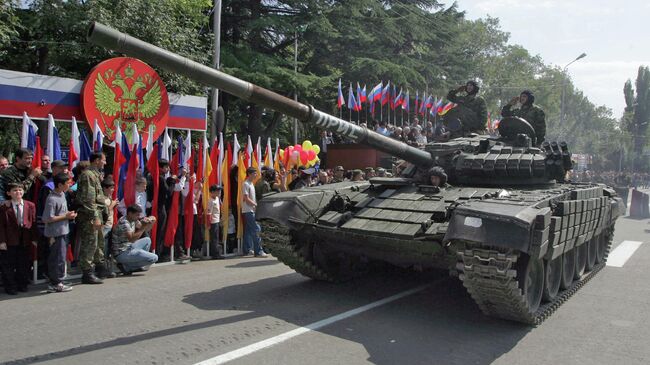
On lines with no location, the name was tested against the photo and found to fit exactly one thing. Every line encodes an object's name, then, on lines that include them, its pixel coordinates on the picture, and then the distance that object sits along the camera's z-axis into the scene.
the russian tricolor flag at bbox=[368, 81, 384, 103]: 21.50
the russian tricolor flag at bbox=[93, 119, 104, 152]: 9.16
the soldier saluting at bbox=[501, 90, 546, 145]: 9.13
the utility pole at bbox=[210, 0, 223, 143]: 14.07
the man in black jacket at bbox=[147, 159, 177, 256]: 9.17
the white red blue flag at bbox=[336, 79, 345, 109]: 20.10
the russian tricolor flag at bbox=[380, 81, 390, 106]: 22.05
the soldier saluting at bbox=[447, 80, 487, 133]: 9.56
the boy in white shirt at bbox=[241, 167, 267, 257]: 10.17
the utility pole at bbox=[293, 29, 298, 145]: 20.55
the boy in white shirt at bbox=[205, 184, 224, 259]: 9.84
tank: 5.29
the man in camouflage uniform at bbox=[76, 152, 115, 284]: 7.32
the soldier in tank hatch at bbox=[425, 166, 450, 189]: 7.53
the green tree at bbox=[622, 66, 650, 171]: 71.56
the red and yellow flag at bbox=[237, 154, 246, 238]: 10.45
